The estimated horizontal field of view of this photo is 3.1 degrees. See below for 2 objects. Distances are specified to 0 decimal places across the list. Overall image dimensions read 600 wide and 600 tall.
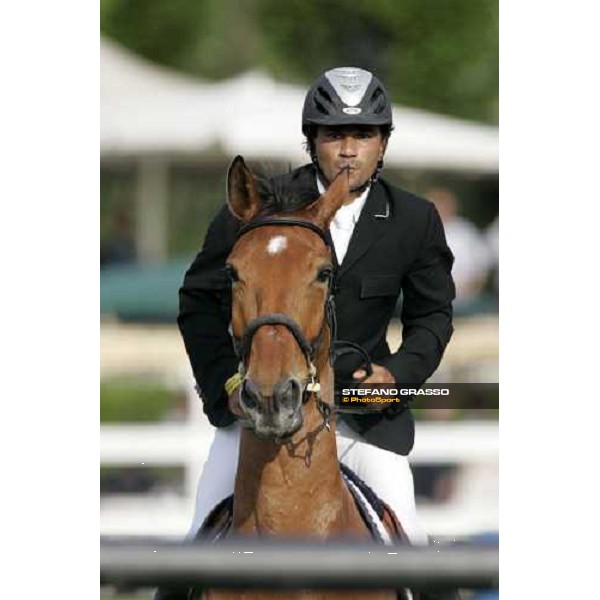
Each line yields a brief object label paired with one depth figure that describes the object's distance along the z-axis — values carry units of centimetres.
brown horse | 2509
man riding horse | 2578
